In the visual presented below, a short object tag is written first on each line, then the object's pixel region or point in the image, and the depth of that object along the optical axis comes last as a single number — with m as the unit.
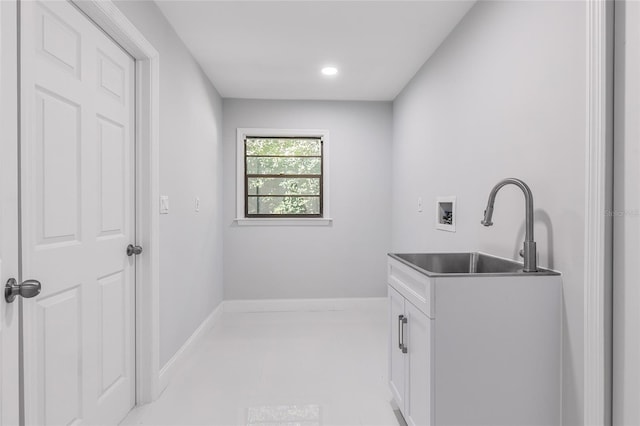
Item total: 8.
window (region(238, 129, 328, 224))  4.17
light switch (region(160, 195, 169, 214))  2.27
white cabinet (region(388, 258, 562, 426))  1.45
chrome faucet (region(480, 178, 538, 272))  1.55
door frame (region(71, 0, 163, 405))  2.07
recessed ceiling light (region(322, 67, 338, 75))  3.22
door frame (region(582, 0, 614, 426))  1.28
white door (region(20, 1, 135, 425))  1.29
